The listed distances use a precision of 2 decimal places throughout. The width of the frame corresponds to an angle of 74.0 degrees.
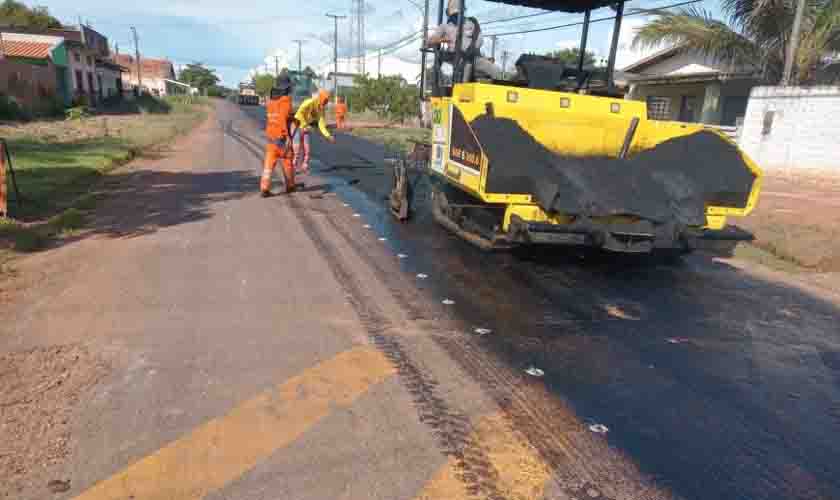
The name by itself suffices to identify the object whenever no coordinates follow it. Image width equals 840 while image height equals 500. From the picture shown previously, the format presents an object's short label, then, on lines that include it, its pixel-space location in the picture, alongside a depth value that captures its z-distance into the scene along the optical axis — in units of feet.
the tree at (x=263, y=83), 347.99
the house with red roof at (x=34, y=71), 82.89
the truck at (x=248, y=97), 209.87
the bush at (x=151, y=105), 125.59
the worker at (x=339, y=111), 74.96
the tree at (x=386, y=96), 108.88
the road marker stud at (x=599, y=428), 9.43
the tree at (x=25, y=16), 164.96
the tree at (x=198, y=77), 380.99
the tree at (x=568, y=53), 154.79
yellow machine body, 17.40
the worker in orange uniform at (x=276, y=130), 28.07
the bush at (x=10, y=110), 72.29
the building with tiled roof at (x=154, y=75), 273.75
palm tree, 50.29
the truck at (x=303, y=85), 132.36
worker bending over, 30.94
